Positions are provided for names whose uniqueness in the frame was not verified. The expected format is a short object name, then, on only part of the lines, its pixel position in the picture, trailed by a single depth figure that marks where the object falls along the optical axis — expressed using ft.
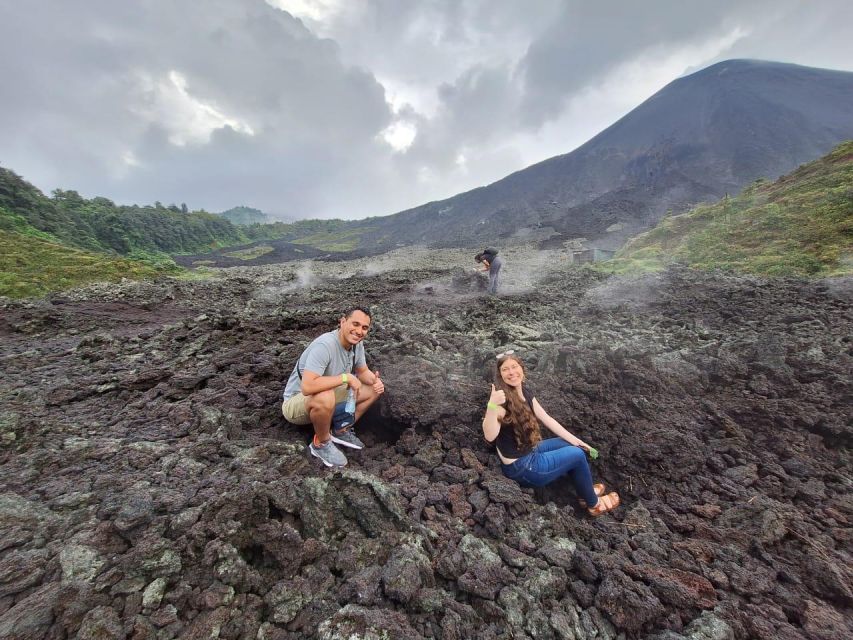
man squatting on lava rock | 10.59
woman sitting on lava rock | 9.87
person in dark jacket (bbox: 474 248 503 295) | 38.87
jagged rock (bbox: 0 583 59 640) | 5.17
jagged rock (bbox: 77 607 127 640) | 5.30
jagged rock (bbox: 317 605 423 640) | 5.76
